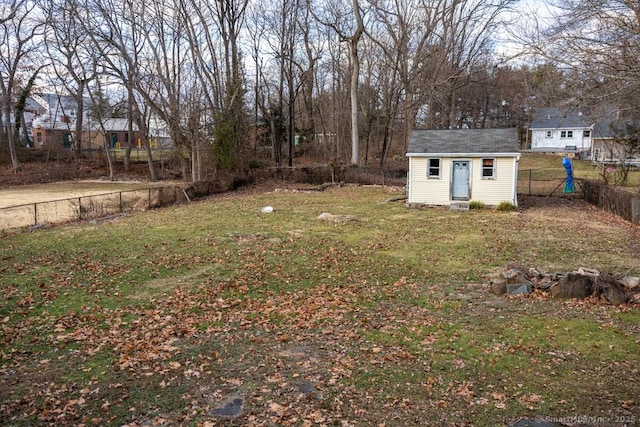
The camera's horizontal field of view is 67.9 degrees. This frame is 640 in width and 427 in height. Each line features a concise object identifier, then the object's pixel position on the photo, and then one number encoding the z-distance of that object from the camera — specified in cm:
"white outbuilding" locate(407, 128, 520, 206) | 2022
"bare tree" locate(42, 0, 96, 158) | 2984
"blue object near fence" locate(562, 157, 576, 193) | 2461
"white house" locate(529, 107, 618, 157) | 5572
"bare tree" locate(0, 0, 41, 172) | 3544
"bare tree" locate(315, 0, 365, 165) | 3344
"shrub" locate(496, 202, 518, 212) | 1992
